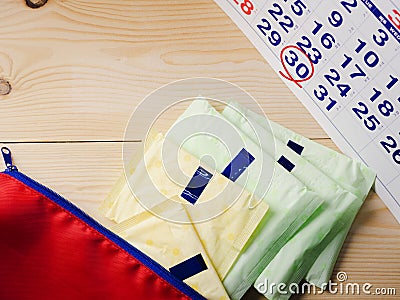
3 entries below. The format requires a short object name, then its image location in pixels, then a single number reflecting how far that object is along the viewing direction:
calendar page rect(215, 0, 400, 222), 0.73
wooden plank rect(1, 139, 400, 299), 0.83
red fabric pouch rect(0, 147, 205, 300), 0.71
